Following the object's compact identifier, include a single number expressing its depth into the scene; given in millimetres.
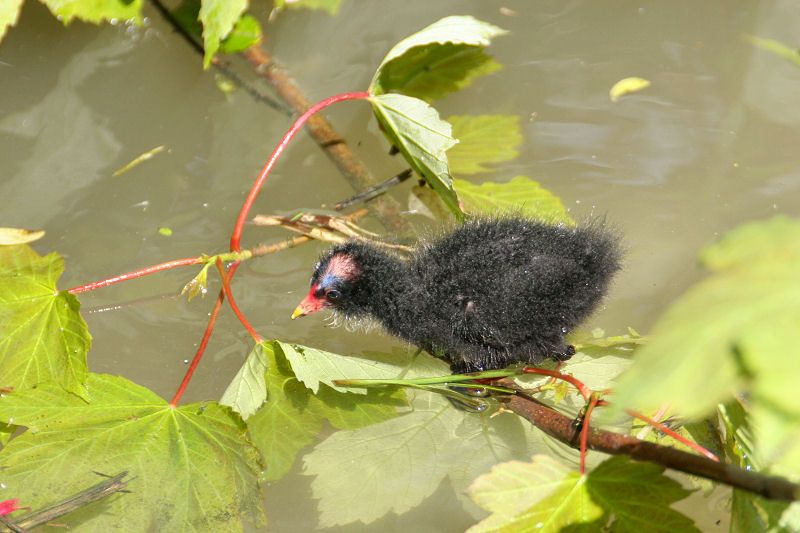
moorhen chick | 4977
